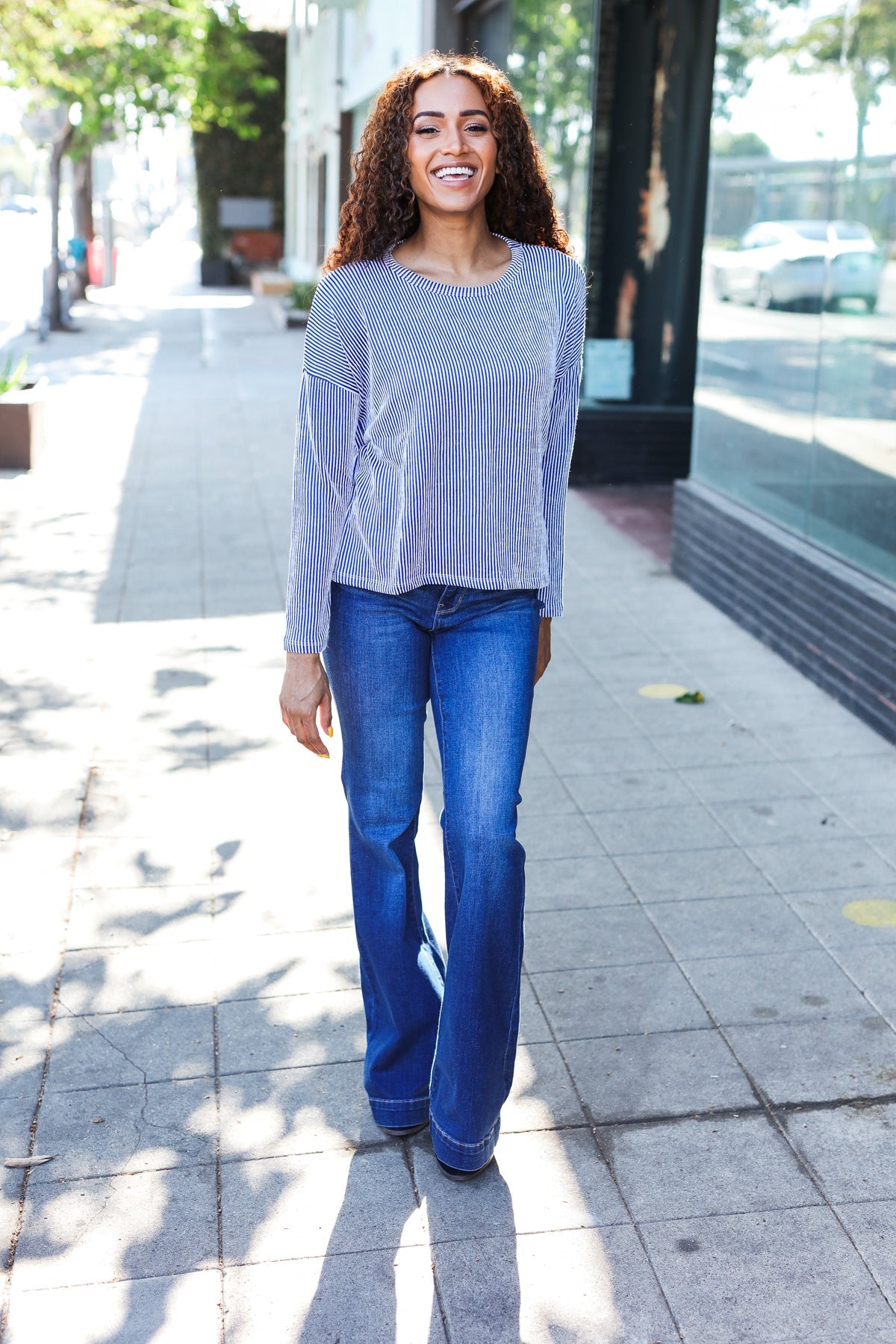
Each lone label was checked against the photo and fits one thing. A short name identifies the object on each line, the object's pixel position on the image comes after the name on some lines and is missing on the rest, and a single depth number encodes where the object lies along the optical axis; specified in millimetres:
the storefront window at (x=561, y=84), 10922
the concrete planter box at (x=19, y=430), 11391
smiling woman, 2662
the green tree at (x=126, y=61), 19109
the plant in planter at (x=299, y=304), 25094
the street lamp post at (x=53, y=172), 22422
